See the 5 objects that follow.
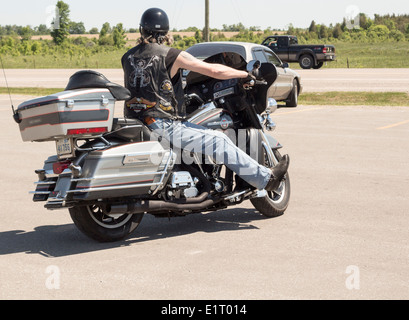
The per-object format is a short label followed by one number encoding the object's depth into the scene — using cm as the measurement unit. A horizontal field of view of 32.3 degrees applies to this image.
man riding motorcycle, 611
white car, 1714
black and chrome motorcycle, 558
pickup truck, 4016
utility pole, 3544
